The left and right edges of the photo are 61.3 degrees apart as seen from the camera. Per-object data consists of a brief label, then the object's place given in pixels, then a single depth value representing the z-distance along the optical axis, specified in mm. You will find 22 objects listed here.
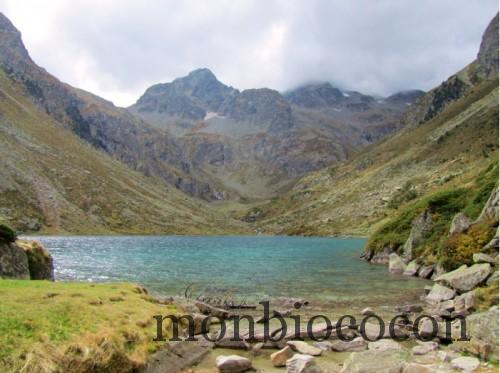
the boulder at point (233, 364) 16812
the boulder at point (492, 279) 28978
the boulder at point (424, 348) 18092
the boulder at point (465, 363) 14275
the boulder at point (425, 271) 52812
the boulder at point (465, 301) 27134
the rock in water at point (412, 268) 56262
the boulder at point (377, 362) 13958
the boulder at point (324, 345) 19891
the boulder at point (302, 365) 15719
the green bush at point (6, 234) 33062
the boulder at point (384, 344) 19172
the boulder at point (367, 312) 29453
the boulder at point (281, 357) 17630
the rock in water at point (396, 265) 59200
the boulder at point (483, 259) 32344
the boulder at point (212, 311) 28520
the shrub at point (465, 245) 40312
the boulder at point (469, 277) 30800
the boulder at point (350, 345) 19625
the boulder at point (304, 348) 18766
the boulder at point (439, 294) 32250
